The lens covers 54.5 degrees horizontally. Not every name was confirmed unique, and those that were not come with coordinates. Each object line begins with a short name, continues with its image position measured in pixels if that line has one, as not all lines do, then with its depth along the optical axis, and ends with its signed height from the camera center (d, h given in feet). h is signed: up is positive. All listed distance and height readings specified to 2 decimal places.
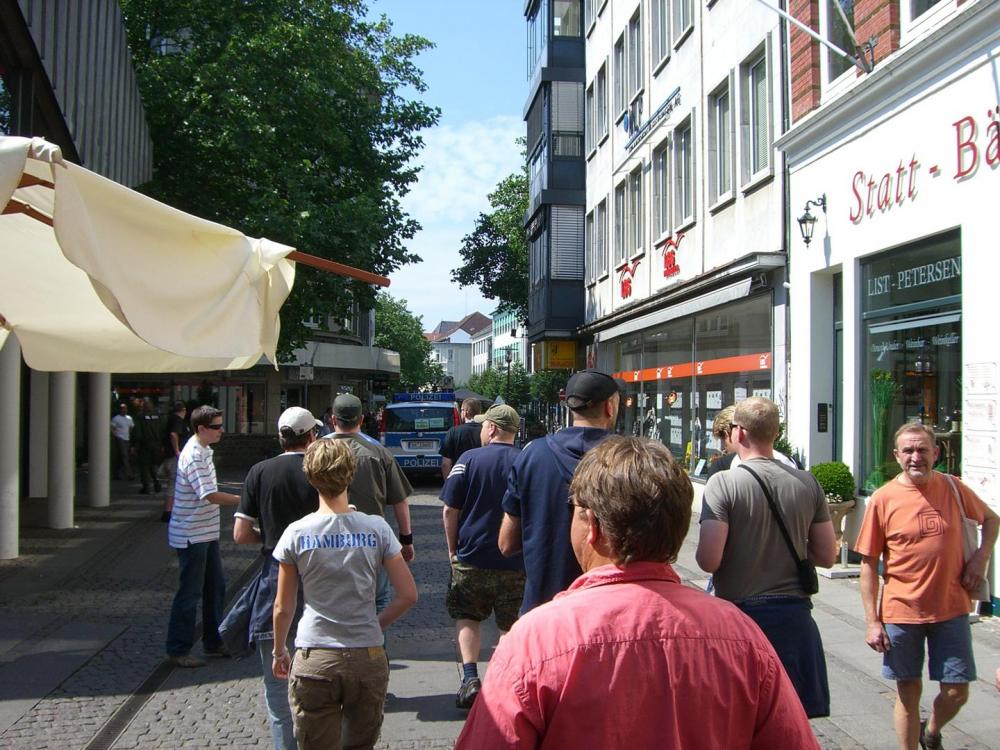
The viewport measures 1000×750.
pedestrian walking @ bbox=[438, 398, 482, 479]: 31.24 -1.62
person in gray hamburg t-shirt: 12.39 -2.84
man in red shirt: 5.43 -1.58
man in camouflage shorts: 18.37 -3.28
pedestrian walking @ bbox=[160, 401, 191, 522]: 50.93 -2.42
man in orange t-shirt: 14.43 -2.82
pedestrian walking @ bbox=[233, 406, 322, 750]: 14.48 -1.83
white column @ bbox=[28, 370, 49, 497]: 56.08 -2.94
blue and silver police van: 69.41 -2.94
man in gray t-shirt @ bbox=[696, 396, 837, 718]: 12.14 -2.11
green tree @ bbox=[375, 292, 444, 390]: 306.14 +16.81
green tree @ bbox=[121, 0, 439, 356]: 63.36 +17.52
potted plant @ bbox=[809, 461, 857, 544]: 33.06 -3.31
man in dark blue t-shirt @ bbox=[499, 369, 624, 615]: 13.10 -1.29
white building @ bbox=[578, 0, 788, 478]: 44.62 +10.51
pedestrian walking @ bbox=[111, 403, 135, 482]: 69.62 -3.53
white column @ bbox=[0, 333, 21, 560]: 35.55 -2.22
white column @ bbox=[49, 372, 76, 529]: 43.62 -2.76
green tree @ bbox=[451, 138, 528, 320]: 147.64 +20.83
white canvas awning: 9.05 +1.39
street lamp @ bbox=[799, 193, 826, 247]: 38.24 +6.63
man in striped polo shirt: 21.09 -2.98
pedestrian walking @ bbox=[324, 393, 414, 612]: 17.49 -1.61
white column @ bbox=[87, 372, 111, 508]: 53.78 -2.91
